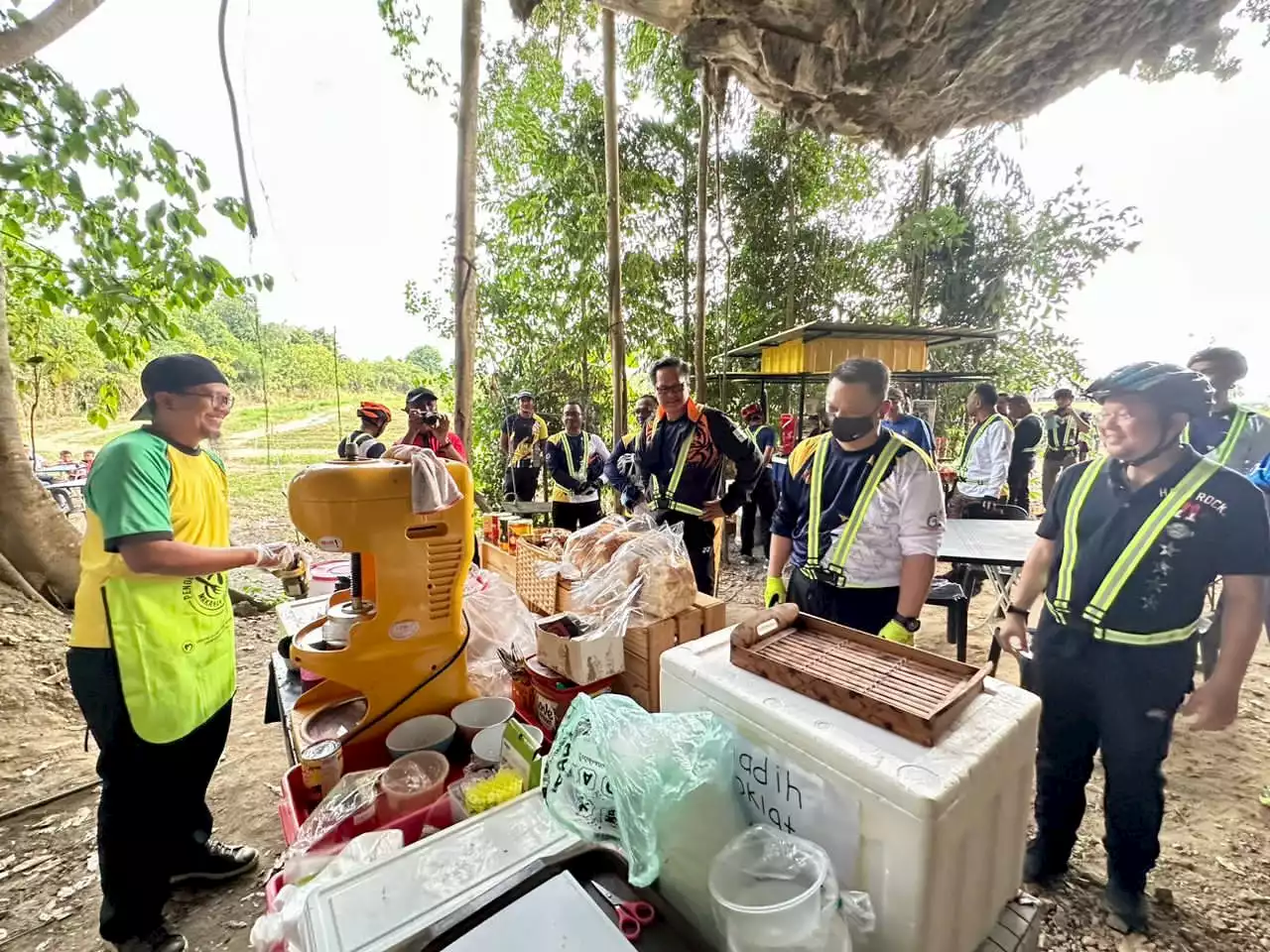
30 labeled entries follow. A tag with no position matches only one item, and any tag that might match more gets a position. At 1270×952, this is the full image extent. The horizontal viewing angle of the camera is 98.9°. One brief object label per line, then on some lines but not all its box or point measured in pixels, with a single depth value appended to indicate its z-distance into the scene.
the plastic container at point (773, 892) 0.64
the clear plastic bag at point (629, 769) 0.74
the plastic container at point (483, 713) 1.55
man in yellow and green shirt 1.45
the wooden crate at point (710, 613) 1.86
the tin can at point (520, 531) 2.82
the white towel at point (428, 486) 1.41
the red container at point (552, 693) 1.54
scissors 0.75
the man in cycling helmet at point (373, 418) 3.64
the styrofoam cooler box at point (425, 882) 0.77
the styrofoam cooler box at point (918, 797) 0.69
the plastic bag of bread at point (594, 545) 2.13
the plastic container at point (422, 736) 1.44
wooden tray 0.78
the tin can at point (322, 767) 1.28
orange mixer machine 1.36
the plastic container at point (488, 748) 1.37
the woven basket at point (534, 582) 2.20
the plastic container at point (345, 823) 1.11
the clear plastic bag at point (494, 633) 1.79
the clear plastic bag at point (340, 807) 1.09
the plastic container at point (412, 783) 1.18
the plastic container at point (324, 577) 2.43
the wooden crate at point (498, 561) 2.73
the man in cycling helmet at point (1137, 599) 1.51
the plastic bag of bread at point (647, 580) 1.79
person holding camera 3.77
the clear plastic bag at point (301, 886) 0.86
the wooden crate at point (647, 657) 1.67
